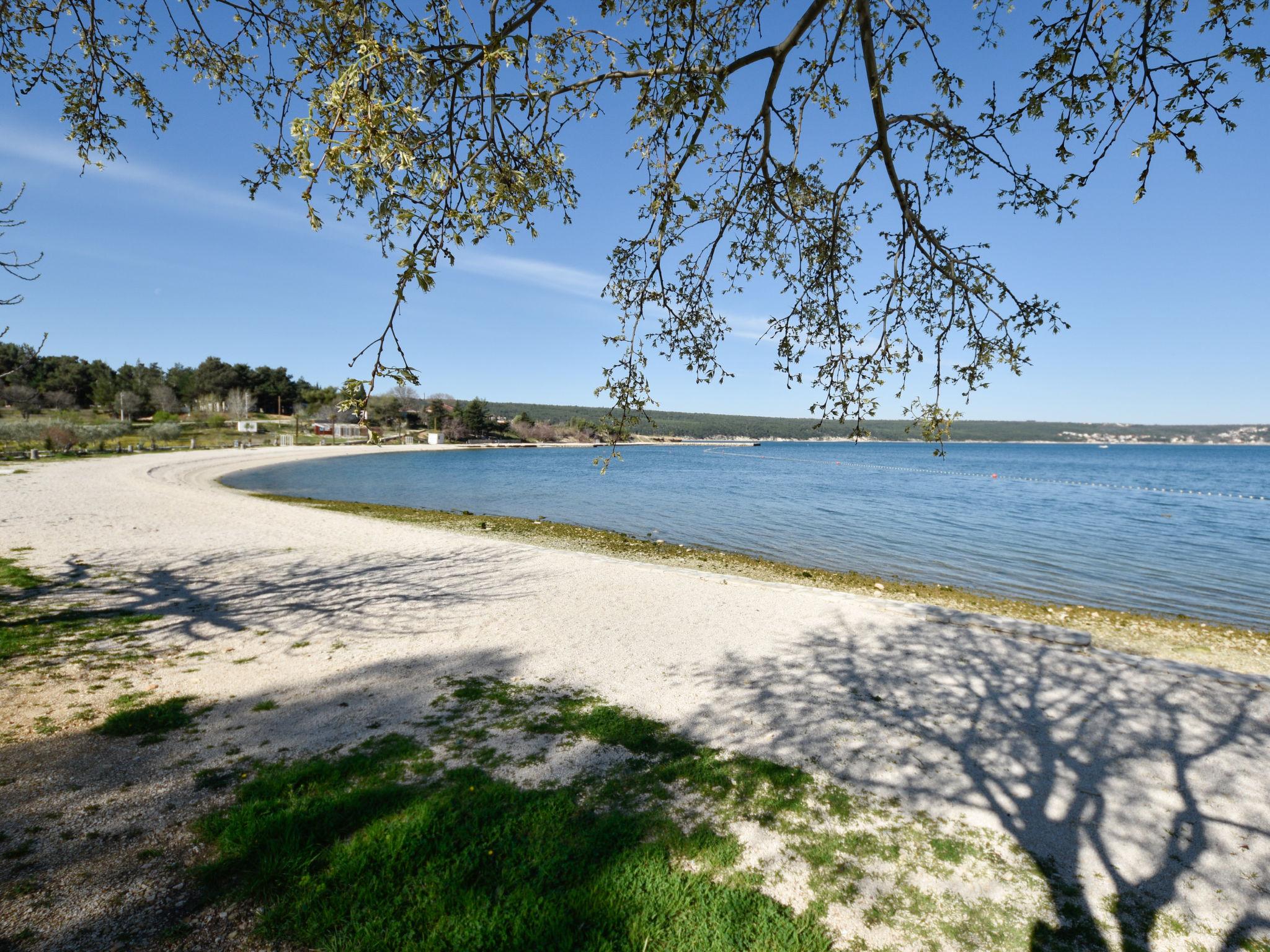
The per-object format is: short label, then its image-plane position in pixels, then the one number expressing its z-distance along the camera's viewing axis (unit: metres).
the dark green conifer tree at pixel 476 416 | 103.44
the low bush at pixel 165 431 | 52.97
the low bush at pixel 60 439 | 36.66
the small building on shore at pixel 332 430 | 83.12
